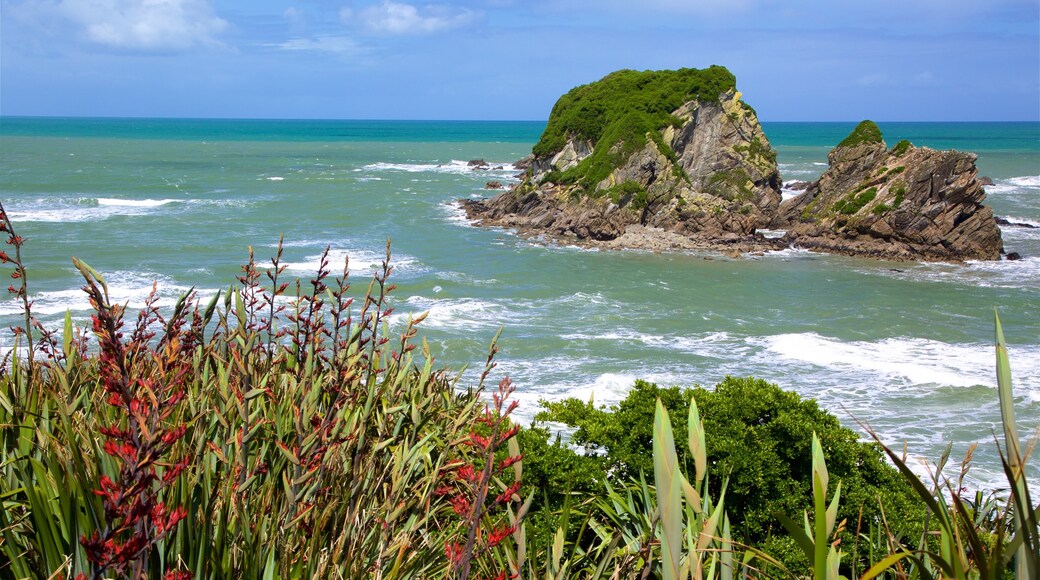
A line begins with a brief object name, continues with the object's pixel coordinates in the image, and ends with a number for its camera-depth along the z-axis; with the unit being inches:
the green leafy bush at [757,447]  245.6
